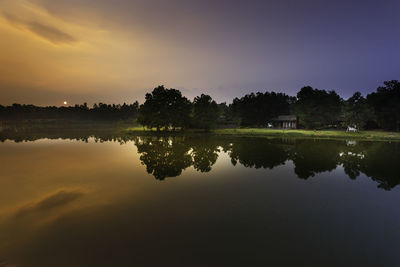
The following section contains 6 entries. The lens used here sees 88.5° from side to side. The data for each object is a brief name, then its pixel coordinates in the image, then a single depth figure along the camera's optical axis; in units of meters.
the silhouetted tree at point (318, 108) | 66.56
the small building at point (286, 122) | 79.14
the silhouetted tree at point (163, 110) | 59.81
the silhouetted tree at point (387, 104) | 57.50
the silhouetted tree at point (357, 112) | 57.94
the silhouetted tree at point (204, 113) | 61.34
